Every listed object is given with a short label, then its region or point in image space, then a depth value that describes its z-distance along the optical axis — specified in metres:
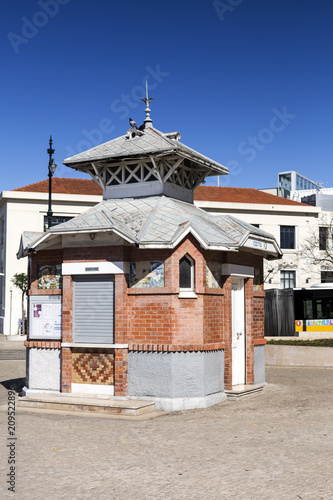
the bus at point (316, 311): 32.75
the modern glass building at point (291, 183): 67.62
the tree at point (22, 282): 38.66
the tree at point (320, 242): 49.63
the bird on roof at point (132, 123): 15.55
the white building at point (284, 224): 49.09
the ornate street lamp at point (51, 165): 25.01
